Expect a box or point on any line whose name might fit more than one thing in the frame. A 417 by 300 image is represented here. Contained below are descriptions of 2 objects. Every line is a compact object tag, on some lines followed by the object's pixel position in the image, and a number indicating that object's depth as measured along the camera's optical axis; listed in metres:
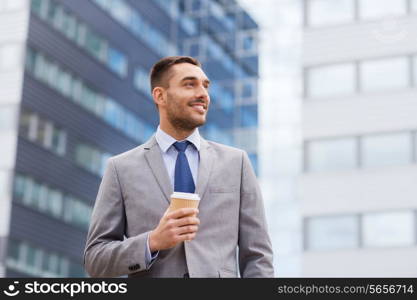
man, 4.25
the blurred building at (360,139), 29.53
